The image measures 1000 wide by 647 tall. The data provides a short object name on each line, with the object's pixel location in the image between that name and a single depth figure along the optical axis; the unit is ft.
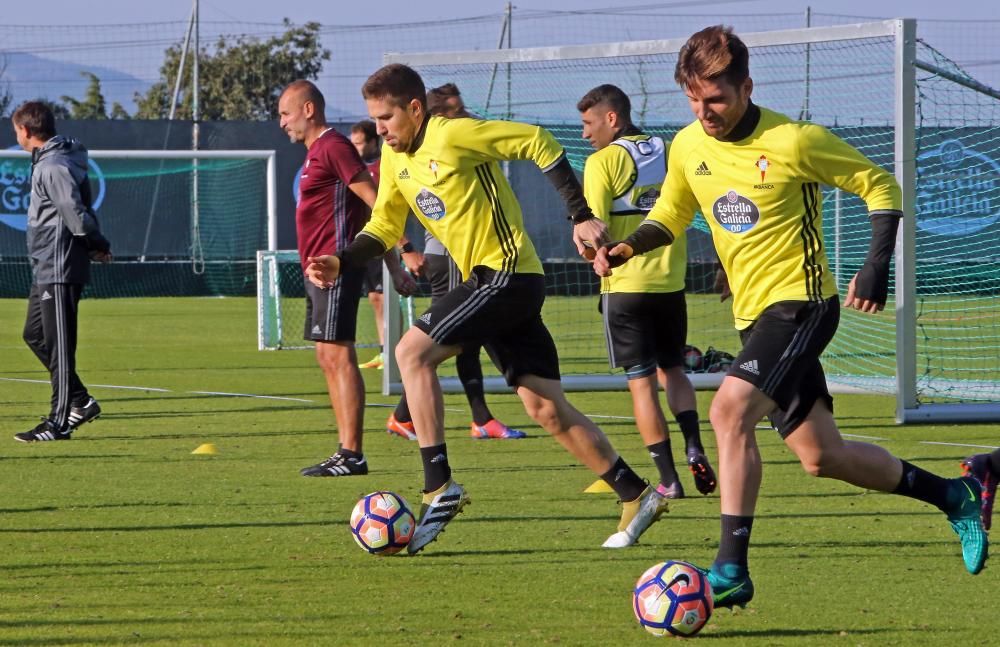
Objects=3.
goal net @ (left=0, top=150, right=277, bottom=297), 189.98
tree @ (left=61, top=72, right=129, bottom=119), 267.80
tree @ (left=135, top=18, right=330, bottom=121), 237.66
